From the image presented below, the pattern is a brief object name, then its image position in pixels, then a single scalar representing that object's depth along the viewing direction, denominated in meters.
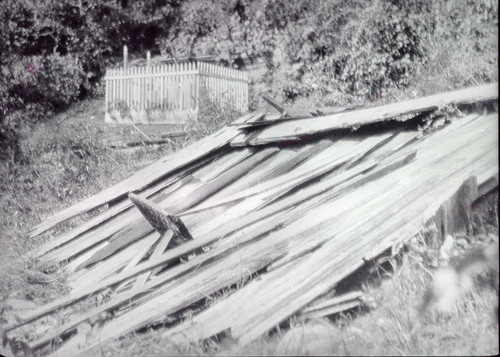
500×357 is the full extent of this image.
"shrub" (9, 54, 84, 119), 13.52
